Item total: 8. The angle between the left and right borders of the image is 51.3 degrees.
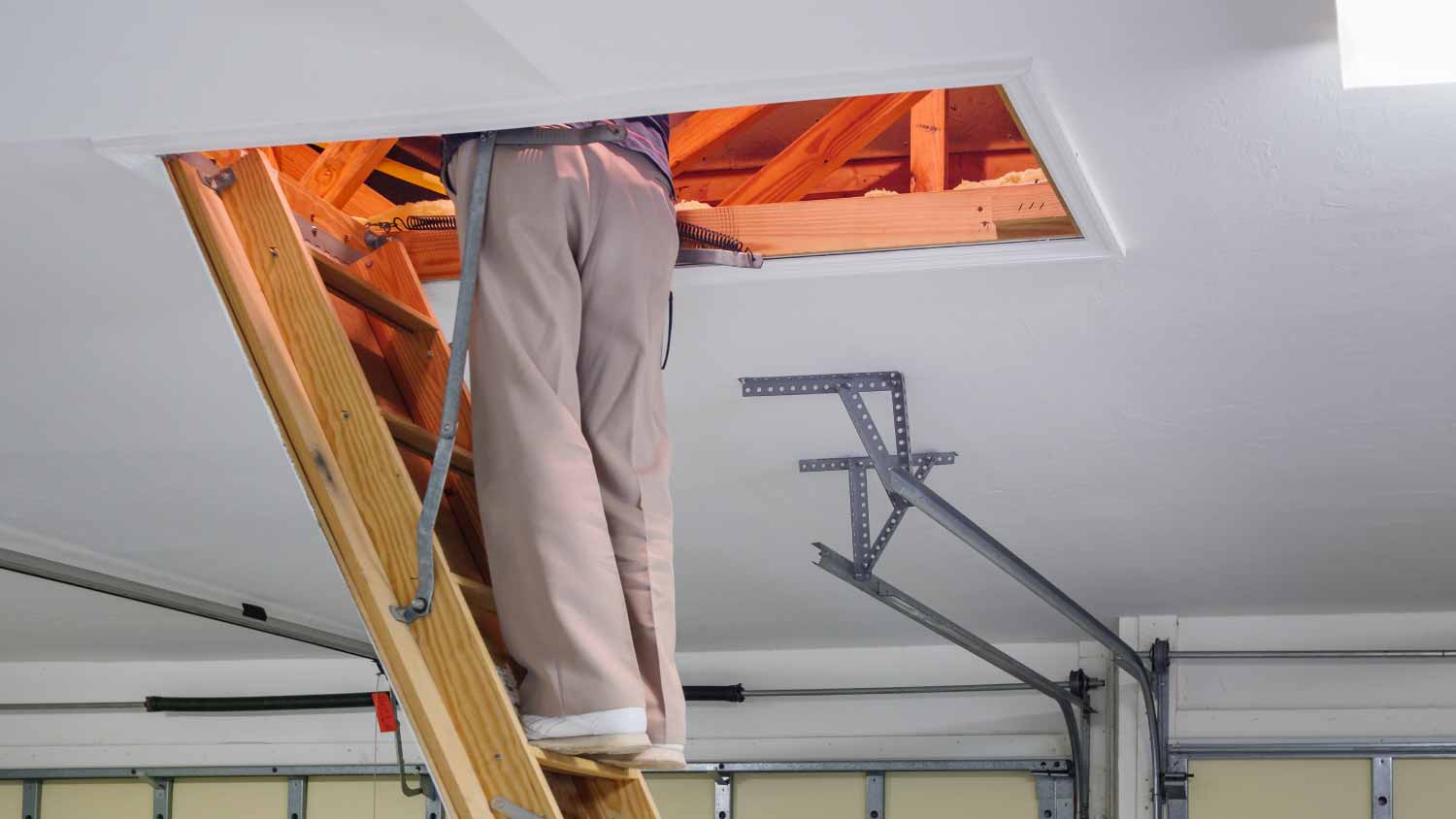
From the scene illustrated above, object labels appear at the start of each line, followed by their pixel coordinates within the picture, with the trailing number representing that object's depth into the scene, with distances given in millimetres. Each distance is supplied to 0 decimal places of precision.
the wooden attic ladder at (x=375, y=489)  2361
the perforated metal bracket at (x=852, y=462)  4098
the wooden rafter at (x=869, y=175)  4750
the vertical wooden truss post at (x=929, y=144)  3639
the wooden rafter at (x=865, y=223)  3066
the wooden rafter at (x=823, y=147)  3645
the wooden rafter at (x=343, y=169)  3465
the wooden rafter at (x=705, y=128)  3831
